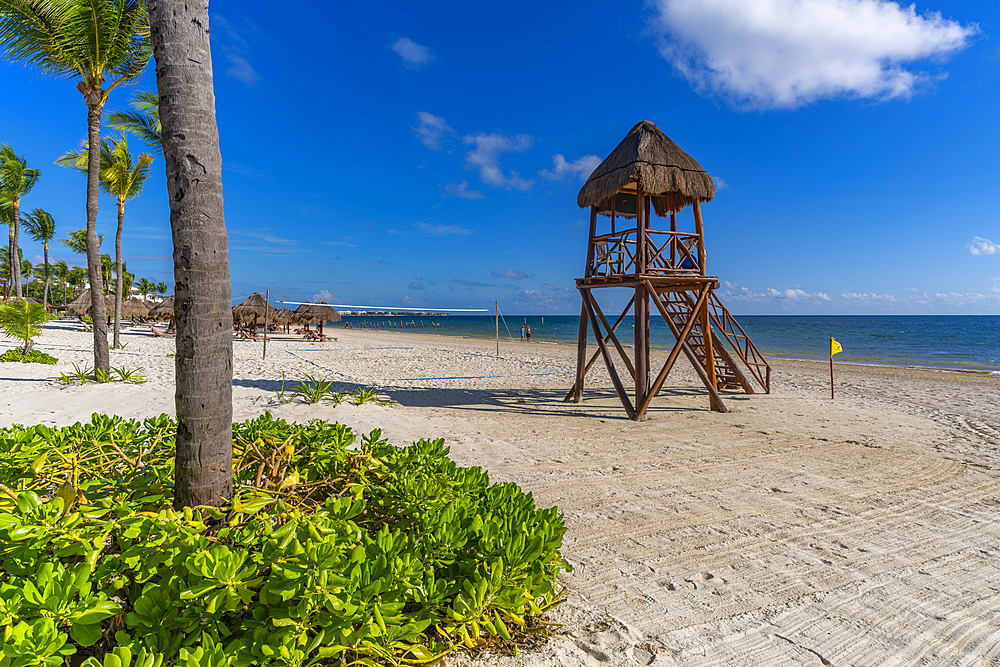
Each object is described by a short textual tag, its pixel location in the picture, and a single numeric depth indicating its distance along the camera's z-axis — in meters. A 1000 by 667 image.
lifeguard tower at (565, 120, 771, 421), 7.68
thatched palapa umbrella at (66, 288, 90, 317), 28.33
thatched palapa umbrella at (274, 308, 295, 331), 30.08
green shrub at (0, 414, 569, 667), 1.48
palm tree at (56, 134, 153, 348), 14.80
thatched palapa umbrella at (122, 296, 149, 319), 30.00
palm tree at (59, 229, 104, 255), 37.41
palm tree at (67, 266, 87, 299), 60.83
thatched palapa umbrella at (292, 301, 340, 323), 30.34
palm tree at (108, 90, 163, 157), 13.28
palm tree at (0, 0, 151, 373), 7.45
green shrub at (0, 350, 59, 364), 11.40
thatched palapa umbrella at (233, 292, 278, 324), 26.91
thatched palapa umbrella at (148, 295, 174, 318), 28.43
